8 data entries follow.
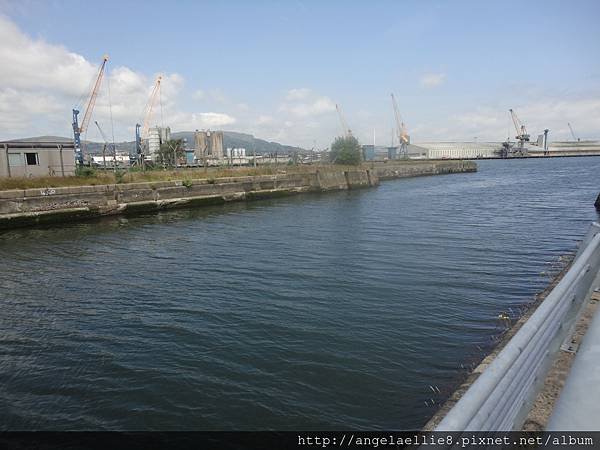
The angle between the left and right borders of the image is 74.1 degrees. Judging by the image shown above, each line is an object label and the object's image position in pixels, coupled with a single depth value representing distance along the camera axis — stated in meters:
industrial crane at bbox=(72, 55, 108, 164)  68.00
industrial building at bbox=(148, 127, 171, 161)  74.96
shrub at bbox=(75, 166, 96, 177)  30.20
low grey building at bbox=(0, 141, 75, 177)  28.36
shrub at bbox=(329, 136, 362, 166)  61.94
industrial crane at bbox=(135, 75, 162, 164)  77.38
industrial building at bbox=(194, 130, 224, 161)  87.31
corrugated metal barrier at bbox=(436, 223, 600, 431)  2.27
